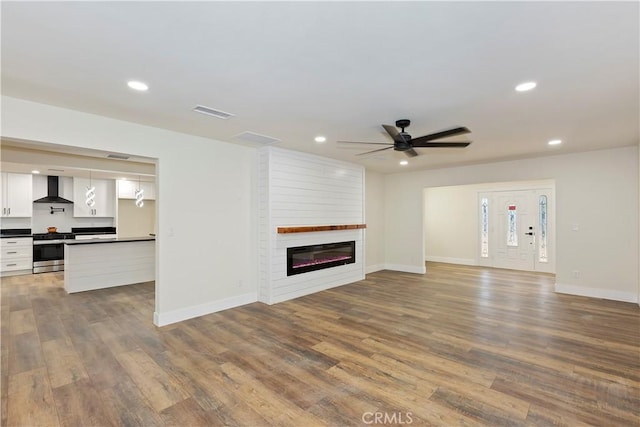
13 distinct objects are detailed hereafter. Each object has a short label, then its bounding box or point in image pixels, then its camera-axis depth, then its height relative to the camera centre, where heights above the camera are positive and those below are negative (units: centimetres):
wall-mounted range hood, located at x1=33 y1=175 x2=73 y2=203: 764 +62
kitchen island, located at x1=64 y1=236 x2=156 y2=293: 568 -95
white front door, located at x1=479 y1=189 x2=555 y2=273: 773 -38
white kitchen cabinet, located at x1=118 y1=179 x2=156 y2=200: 807 +73
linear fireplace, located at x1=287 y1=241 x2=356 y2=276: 535 -81
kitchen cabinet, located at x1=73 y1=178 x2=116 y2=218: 800 +48
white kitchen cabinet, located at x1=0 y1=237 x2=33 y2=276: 687 -92
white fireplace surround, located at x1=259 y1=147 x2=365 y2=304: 500 +9
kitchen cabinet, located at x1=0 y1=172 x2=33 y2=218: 709 +51
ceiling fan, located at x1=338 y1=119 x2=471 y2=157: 337 +89
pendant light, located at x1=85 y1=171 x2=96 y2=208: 805 +54
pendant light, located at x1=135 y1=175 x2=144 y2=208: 726 +43
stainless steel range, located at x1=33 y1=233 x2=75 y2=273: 723 -91
